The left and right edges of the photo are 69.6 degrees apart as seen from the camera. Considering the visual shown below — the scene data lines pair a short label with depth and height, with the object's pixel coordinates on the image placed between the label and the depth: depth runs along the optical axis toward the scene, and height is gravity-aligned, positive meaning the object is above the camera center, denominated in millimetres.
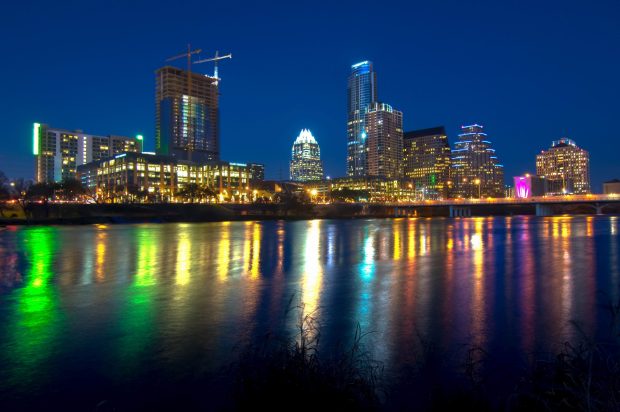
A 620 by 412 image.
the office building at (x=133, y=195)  189125 +7813
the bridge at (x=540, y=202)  157125 +1406
